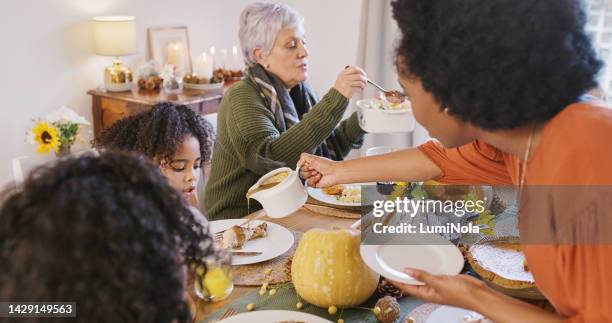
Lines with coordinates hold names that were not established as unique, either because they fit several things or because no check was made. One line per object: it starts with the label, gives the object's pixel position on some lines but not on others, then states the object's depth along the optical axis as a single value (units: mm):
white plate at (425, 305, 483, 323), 1174
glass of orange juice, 1219
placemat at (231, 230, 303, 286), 1348
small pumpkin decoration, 1224
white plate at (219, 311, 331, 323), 1152
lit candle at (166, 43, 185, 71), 3547
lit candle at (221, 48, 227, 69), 3648
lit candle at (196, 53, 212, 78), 3359
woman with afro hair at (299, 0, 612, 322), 915
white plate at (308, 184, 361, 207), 1789
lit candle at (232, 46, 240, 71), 3739
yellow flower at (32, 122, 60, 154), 2699
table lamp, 3102
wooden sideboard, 3082
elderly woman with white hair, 1978
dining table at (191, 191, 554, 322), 1227
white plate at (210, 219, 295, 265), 1438
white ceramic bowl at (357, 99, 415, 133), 1982
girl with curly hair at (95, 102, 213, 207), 1617
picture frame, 3504
